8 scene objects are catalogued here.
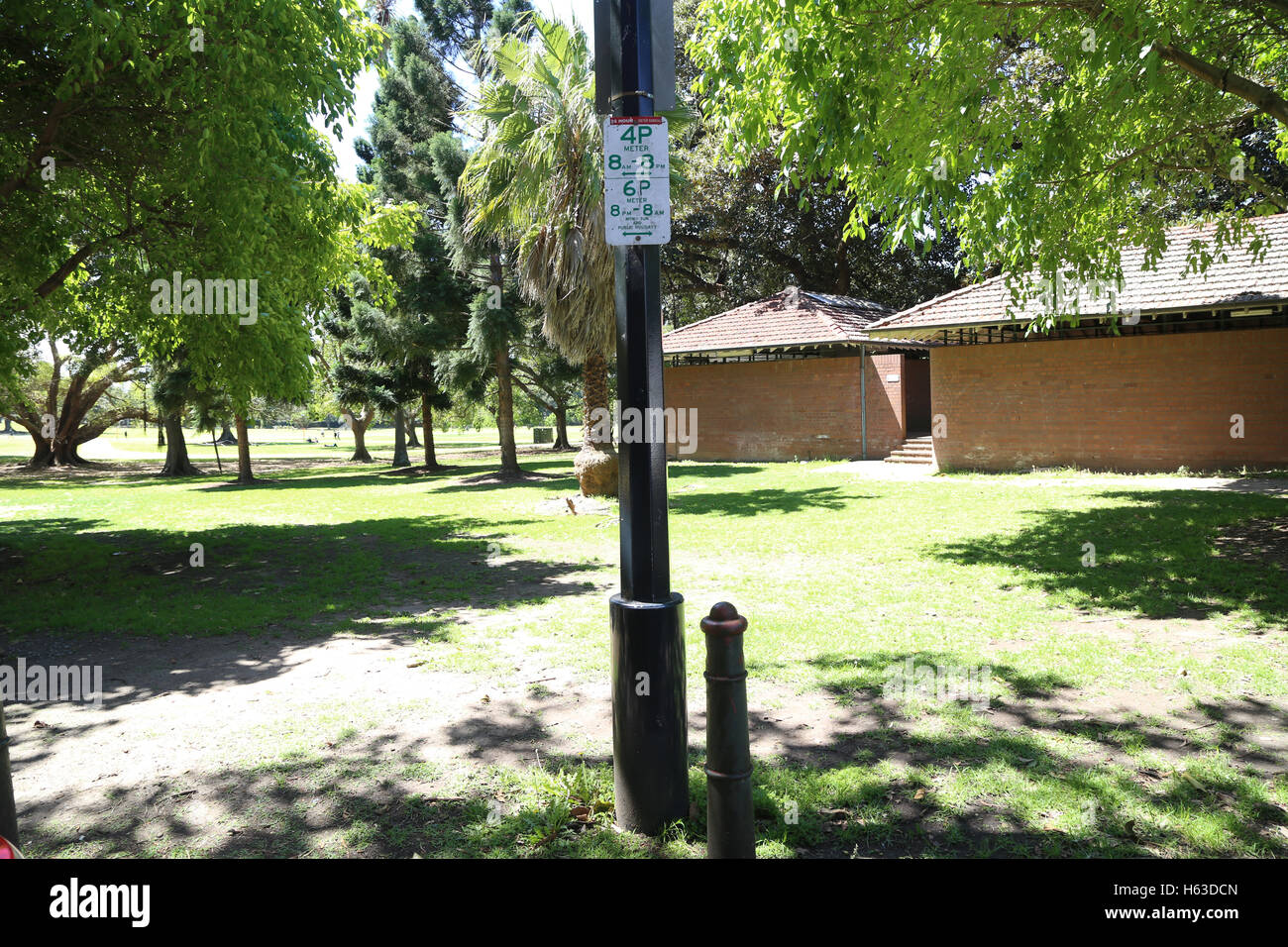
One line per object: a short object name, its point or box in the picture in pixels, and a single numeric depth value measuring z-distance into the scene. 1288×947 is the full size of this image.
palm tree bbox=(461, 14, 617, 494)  15.32
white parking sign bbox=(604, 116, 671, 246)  3.63
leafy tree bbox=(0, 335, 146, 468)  36.38
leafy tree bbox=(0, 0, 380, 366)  8.06
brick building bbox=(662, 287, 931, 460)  24.19
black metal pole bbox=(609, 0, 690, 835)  3.63
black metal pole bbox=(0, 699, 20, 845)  2.54
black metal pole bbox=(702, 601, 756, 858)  3.18
